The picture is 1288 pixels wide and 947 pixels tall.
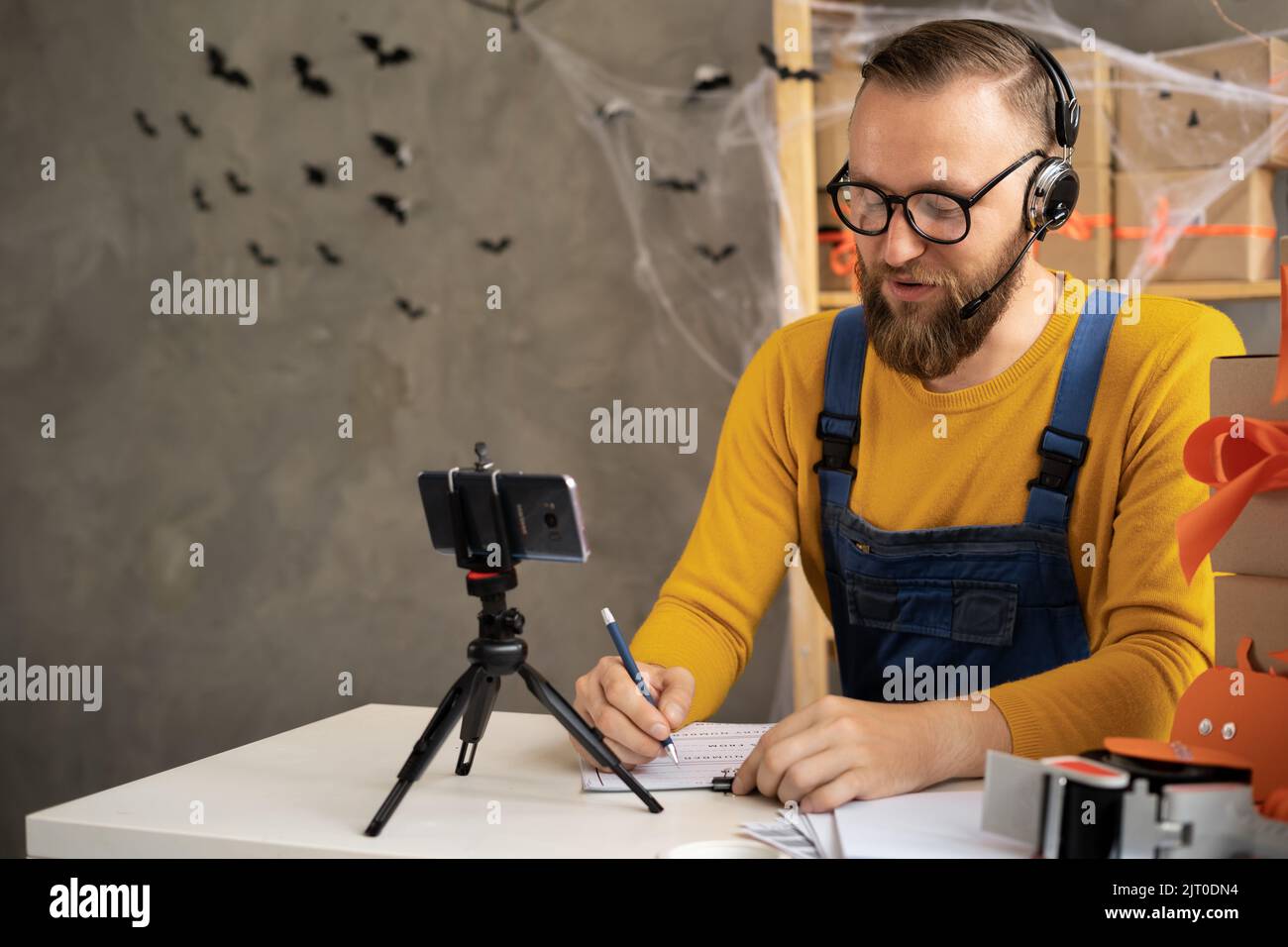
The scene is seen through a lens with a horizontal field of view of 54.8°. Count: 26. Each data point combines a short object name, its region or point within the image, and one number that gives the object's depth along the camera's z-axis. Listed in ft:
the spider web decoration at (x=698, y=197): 9.35
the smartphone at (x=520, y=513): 3.29
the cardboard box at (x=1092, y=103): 8.01
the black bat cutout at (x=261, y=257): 10.41
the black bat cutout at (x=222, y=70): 10.43
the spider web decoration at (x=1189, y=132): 7.87
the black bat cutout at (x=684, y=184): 9.48
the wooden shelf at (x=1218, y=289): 7.80
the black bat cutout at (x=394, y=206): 10.12
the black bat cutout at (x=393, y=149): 10.10
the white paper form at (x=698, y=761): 3.76
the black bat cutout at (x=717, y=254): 9.46
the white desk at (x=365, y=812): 3.26
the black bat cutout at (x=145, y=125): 10.62
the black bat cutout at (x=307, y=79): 10.25
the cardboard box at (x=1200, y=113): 7.86
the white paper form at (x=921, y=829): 3.03
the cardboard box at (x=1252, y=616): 3.19
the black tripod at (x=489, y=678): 3.46
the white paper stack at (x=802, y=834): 3.16
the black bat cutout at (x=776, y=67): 8.98
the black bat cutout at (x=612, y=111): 9.62
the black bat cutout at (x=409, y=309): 10.14
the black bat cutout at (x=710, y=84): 9.39
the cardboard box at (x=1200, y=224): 7.91
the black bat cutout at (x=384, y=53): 10.08
